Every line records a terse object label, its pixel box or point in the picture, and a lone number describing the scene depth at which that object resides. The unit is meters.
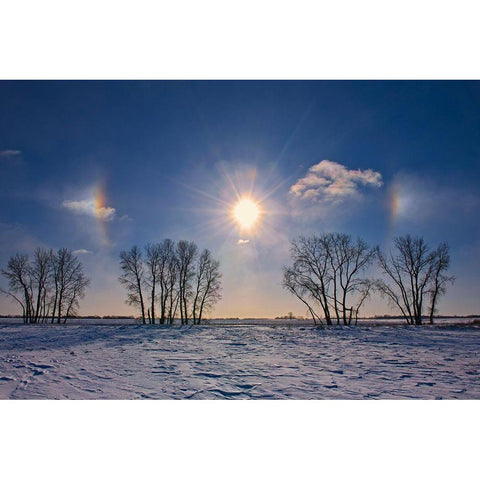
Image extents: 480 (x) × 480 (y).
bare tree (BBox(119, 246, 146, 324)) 33.53
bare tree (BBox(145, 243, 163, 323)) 34.28
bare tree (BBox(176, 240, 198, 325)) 34.72
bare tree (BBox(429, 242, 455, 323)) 28.22
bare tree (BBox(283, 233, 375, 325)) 26.02
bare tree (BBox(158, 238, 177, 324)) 34.41
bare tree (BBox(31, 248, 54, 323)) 36.22
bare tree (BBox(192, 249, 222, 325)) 36.09
